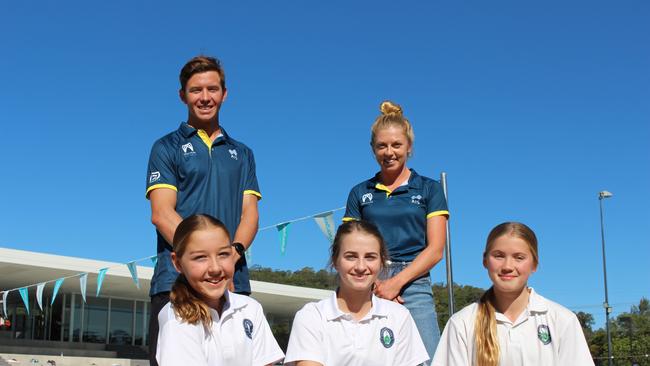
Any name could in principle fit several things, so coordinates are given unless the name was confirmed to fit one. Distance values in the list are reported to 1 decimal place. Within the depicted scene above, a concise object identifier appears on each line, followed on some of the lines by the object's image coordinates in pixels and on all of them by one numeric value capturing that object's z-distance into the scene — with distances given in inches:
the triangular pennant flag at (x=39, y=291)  862.0
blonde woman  166.7
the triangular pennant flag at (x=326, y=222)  565.6
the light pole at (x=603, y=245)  1096.4
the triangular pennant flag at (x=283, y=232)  580.4
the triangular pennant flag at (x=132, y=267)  667.1
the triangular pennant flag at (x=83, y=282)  767.4
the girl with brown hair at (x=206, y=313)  134.1
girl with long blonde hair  149.5
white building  1101.1
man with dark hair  155.3
